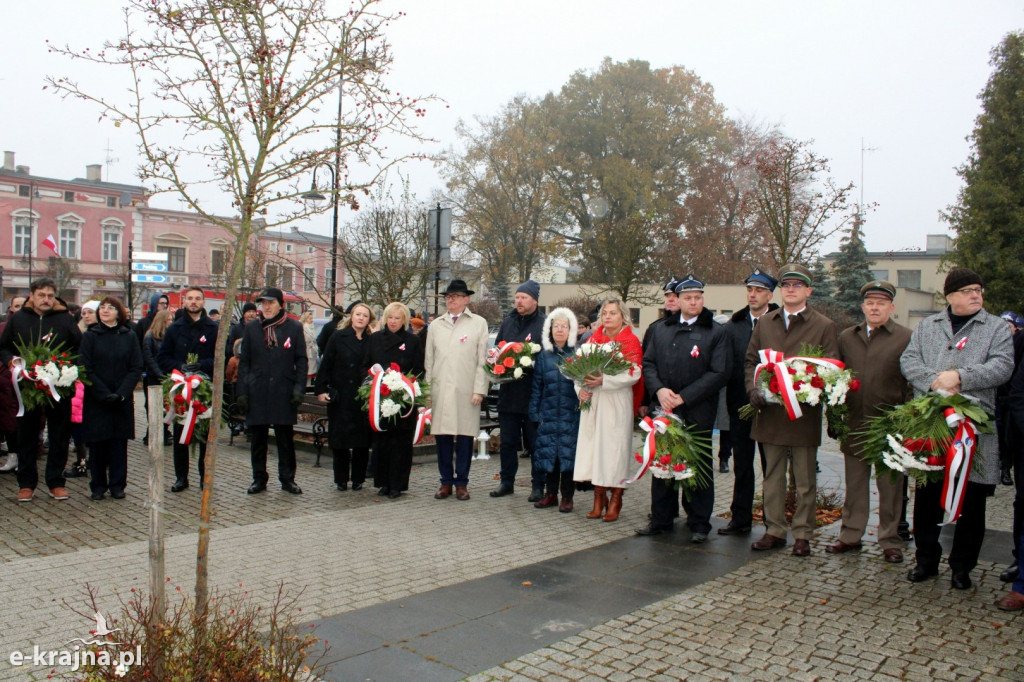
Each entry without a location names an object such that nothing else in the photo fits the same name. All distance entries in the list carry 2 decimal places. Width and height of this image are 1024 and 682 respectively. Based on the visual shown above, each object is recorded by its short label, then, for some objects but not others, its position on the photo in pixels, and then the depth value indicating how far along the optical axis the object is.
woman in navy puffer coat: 8.36
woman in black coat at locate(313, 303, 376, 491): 9.08
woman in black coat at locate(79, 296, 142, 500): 8.45
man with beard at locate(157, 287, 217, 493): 9.59
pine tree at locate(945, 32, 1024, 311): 32.69
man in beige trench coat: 9.01
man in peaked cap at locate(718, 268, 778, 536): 7.54
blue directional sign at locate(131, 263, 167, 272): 27.03
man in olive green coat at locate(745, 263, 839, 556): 6.83
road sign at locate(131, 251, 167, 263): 26.75
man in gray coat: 5.79
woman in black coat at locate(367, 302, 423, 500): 8.91
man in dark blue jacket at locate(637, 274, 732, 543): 7.32
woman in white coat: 7.84
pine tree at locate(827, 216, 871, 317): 39.47
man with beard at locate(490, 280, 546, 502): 8.95
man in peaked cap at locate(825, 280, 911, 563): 6.64
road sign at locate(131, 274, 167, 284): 29.91
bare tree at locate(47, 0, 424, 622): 3.81
